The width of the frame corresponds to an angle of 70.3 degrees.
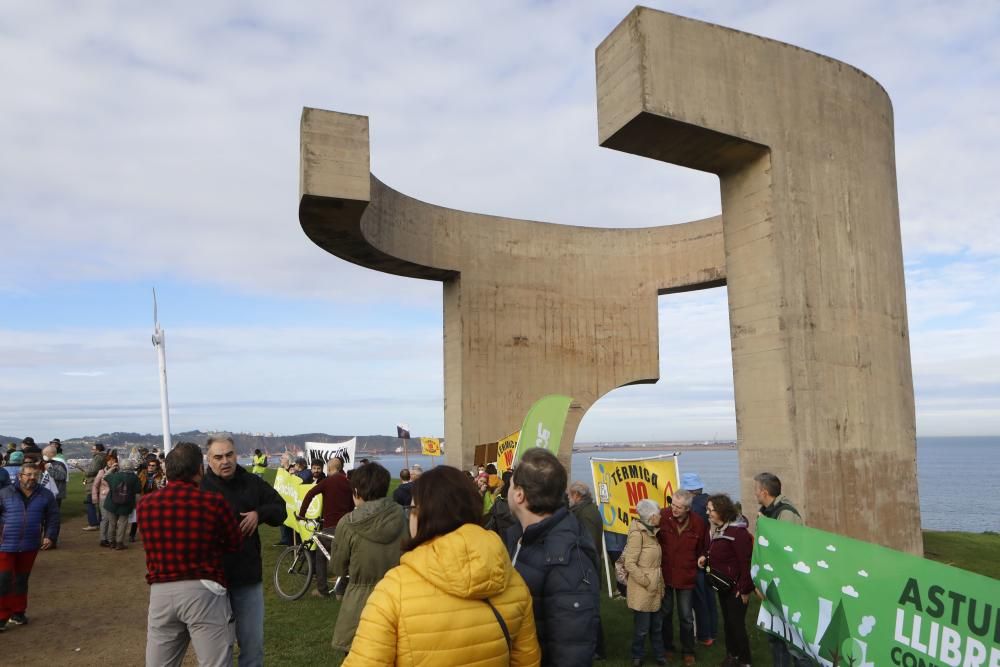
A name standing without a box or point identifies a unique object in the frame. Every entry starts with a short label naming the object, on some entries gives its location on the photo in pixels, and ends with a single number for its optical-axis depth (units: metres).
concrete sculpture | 8.76
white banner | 13.27
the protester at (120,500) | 11.30
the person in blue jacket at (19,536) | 6.93
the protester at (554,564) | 2.67
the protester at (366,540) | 4.20
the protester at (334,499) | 7.79
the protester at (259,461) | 19.91
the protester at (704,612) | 6.79
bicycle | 8.34
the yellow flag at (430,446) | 24.02
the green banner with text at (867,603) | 3.08
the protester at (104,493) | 11.60
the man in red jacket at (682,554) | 6.23
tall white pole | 22.42
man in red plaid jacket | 3.72
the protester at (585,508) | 6.88
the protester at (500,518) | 5.68
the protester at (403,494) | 9.19
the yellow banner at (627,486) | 8.81
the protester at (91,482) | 13.55
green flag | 7.22
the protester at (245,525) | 4.32
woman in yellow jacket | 2.19
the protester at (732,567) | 5.68
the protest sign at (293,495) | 9.68
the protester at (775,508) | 5.25
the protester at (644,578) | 6.02
